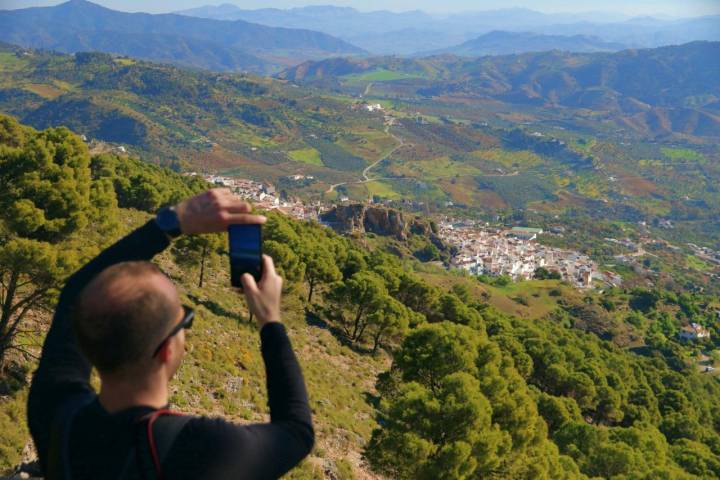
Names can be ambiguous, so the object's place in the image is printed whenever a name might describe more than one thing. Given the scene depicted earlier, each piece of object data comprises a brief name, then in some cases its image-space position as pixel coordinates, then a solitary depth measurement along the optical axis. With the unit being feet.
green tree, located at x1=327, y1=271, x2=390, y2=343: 79.81
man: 5.53
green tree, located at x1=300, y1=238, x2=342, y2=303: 87.35
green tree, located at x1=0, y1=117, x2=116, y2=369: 32.50
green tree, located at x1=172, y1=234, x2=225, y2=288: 70.28
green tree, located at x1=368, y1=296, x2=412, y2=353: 77.97
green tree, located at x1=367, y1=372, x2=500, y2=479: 37.19
